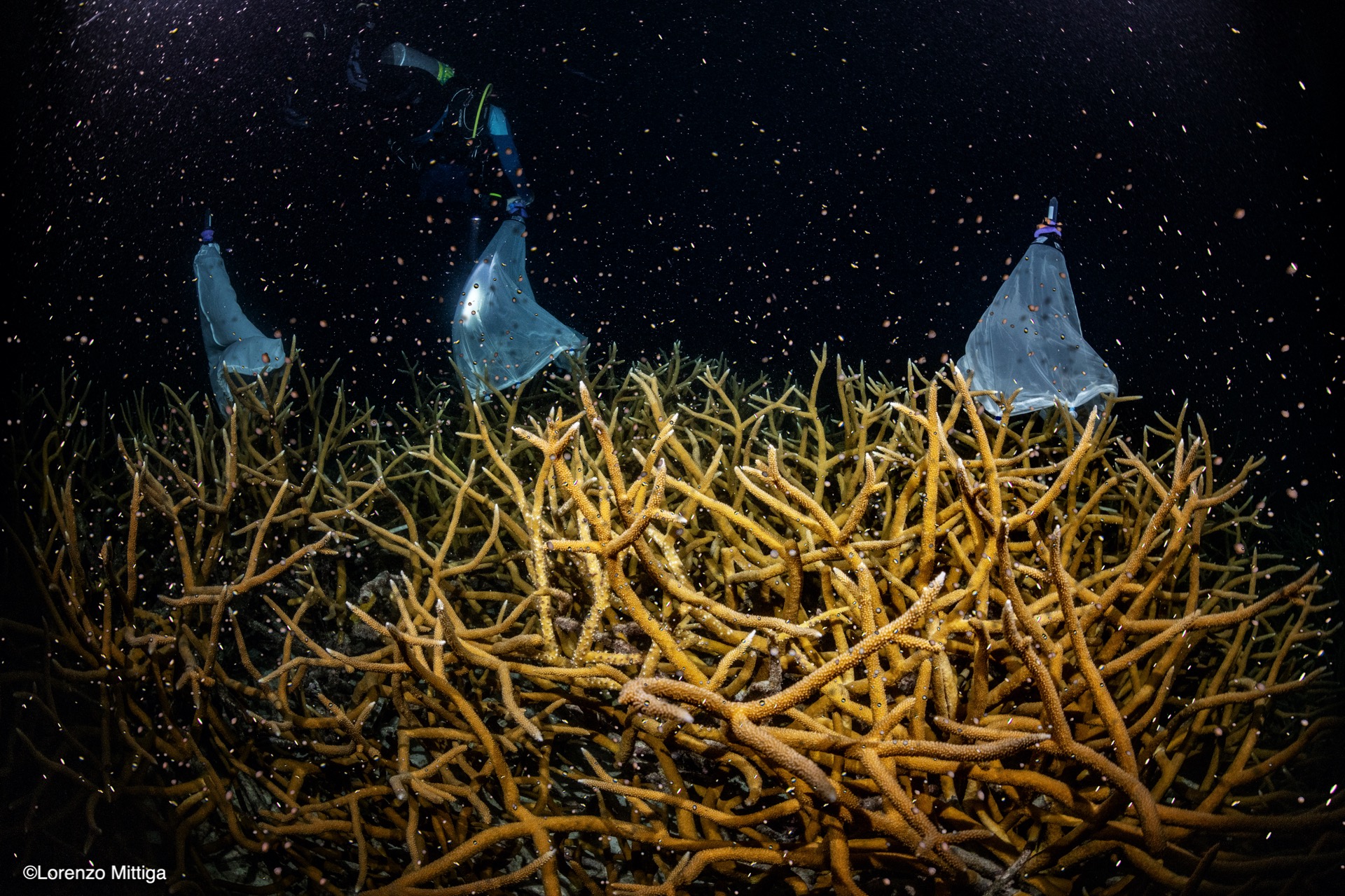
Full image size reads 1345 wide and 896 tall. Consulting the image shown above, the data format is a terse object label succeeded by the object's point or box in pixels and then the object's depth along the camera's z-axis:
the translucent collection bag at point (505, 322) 2.98
